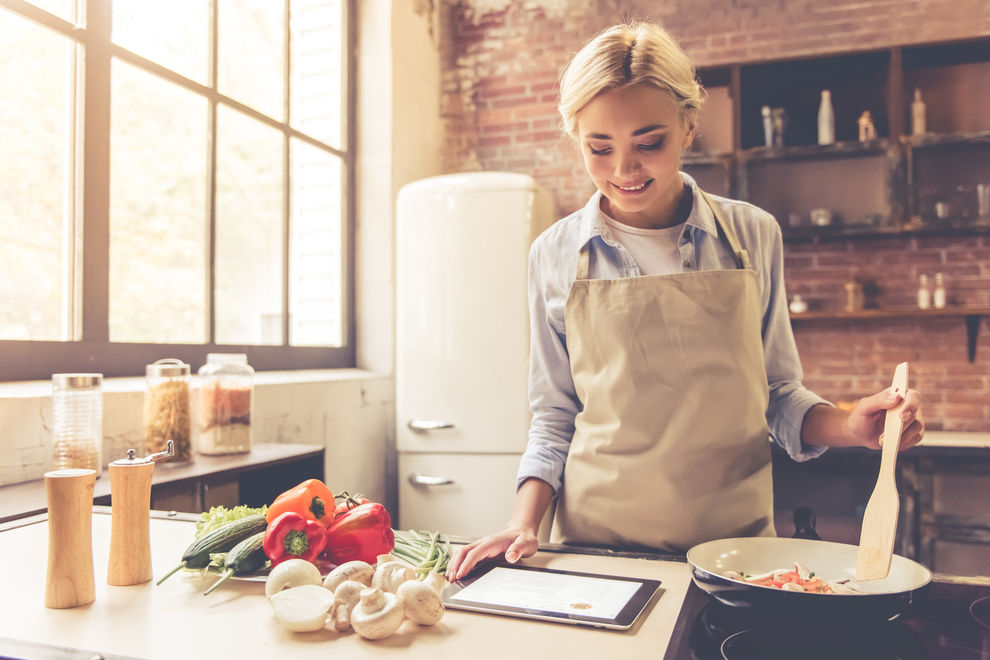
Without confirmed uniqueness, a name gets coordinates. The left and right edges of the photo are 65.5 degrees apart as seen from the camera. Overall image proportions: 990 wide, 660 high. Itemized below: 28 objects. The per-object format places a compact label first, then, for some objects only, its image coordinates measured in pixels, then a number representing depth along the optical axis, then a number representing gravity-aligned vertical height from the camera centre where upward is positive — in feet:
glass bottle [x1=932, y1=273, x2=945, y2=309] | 10.77 +0.63
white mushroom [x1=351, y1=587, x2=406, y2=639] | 2.49 -0.89
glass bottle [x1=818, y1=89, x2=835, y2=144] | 11.09 +3.15
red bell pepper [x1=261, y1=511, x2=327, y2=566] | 3.14 -0.81
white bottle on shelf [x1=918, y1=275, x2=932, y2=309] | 10.81 +0.63
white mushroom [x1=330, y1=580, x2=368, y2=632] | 2.60 -0.89
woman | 4.01 -0.02
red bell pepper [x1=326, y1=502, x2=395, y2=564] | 3.32 -0.85
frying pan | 2.33 -0.87
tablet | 2.65 -0.96
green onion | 3.25 -0.94
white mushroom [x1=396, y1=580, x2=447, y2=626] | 2.57 -0.88
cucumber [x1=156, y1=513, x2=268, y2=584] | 3.12 -0.82
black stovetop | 2.33 -0.96
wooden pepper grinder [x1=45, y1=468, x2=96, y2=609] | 2.82 -0.74
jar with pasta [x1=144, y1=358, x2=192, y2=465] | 6.21 -0.56
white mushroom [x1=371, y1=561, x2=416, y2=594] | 2.74 -0.84
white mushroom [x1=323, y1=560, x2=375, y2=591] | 2.82 -0.86
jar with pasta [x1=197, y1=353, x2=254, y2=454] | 6.64 -0.56
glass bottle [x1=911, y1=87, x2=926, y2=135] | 10.83 +3.13
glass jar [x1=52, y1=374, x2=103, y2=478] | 5.36 -0.55
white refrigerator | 10.38 -0.09
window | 6.84 +1.76
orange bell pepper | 3.36 -0.71
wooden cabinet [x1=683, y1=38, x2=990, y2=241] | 10.63 +2.73
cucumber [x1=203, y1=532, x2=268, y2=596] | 3.06 -0.87
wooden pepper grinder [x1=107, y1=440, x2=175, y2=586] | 3.07 -0.72
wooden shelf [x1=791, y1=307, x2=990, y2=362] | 10.53 +0.34
